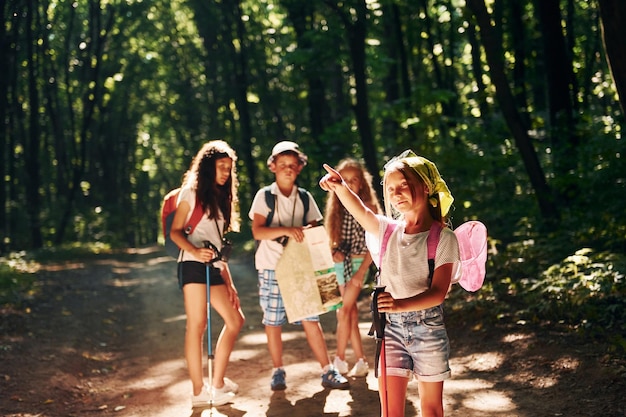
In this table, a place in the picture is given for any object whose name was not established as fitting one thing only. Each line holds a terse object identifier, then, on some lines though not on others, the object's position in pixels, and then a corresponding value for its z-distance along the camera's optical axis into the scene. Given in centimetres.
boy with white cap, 673
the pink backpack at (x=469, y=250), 418
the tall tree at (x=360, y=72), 1442
